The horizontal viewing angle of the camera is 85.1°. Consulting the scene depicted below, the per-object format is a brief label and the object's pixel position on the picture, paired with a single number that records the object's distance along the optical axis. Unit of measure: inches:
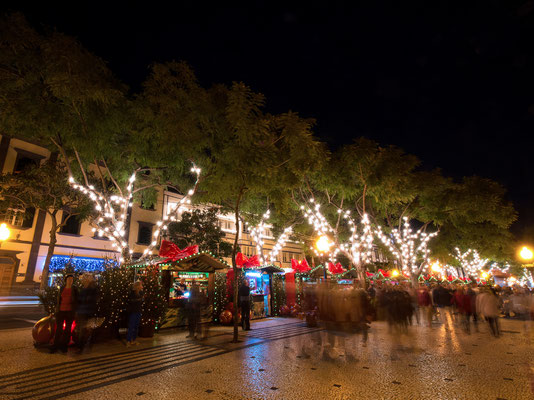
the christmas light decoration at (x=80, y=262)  957.1
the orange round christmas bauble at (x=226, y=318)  475.8
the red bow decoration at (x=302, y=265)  813.5
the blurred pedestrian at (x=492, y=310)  384.5
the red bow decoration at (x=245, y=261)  659.7
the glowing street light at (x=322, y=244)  590.9
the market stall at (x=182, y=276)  440.5
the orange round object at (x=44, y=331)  292.4
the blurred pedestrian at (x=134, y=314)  321.7
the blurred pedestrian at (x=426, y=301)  491.5
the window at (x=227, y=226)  1519.3
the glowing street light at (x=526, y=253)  507.9
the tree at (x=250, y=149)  415.2
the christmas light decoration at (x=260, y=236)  872.4
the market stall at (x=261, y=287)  597.9
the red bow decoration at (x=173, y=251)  528.7
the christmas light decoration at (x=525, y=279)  2119.7
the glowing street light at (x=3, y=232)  483.7
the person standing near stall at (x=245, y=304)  441.7
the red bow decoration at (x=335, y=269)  1120.2
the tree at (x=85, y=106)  390.3
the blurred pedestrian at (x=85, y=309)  296.8
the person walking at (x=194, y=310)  373.7
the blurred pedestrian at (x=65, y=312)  286.0
